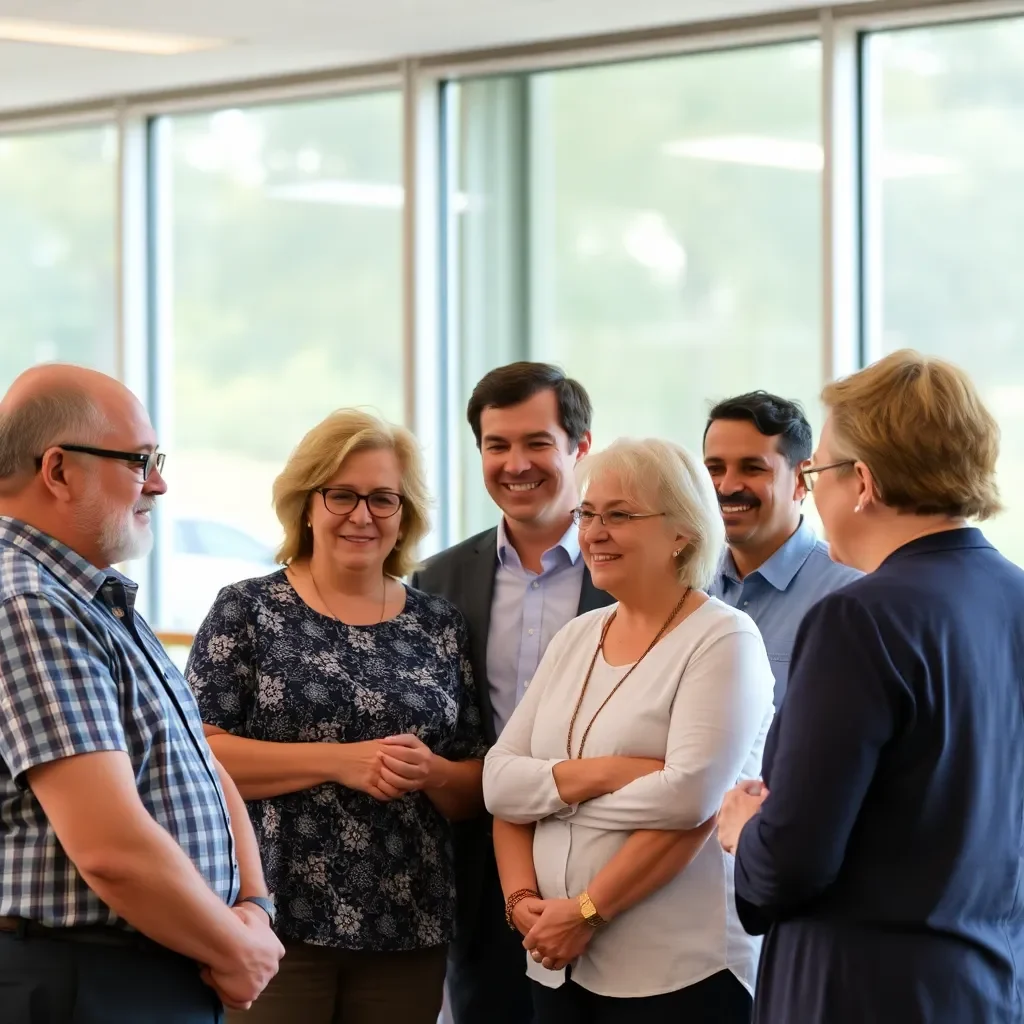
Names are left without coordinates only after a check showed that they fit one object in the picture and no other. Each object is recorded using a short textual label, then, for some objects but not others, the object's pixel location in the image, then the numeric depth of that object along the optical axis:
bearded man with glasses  3.82
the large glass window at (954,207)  8.86
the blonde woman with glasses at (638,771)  4.76
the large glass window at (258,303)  11.23
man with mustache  5.74
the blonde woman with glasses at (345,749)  5.29
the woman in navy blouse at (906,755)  3.69
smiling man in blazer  5.82
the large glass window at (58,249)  12.48
